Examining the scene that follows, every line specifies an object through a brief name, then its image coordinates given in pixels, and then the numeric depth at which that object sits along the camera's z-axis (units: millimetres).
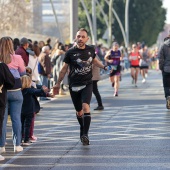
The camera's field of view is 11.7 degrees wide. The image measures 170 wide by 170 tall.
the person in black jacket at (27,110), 13225
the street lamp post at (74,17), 32250
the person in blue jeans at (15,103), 12258
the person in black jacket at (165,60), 19281
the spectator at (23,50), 16109
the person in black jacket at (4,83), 11141
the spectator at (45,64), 23297
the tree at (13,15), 37238
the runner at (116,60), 24950
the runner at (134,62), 31931
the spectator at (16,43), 20206
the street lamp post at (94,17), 51128
